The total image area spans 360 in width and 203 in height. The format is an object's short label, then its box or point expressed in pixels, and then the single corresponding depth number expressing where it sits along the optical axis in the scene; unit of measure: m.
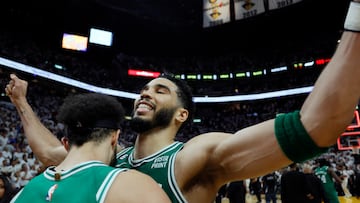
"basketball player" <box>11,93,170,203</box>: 1.24
